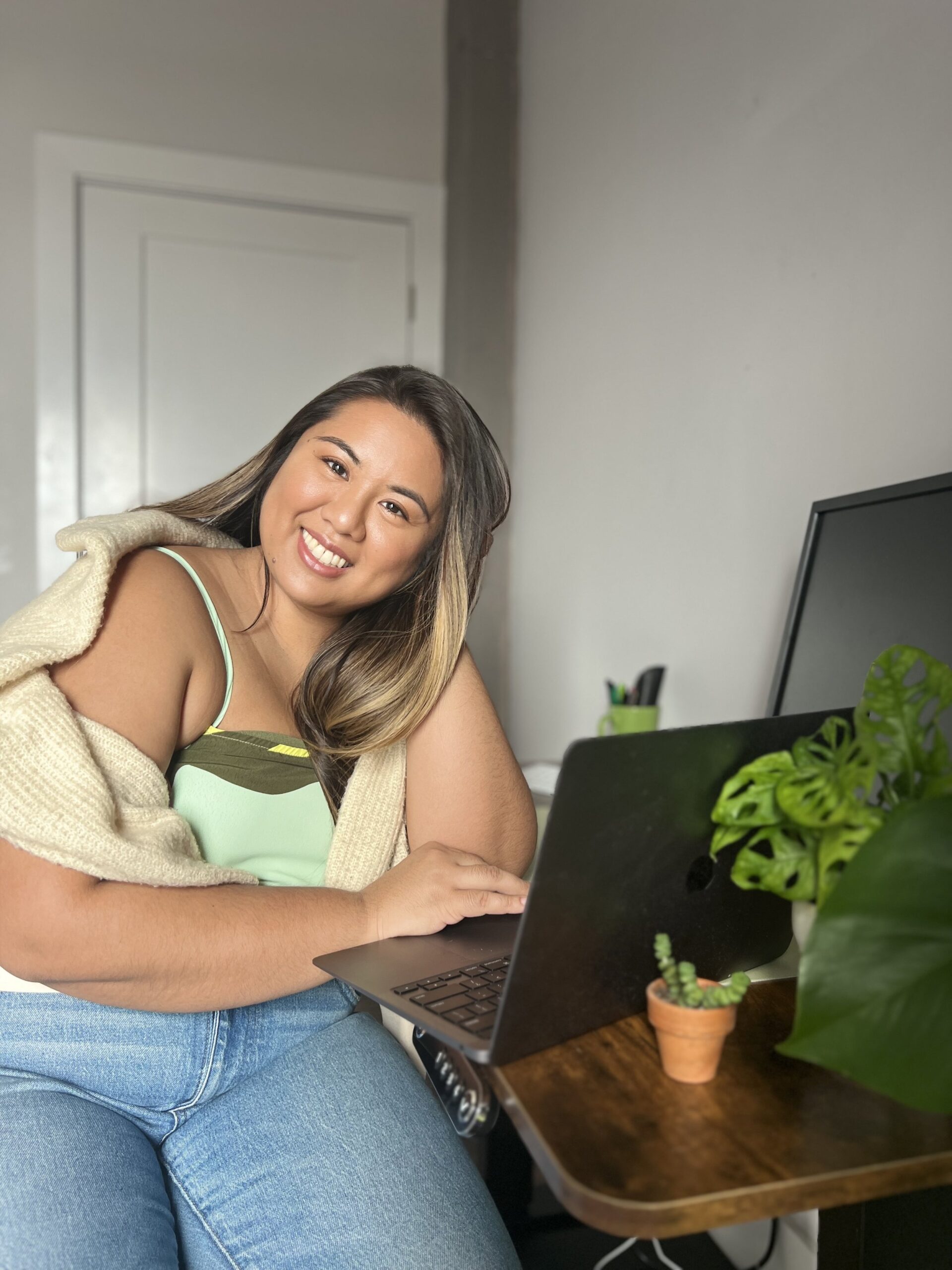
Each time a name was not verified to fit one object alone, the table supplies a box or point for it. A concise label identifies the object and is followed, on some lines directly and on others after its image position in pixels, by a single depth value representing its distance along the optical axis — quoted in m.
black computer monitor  1.04
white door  2.57
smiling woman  0.78
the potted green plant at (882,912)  0.49
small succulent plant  0.57
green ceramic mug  1.72
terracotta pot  0.57
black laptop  0.55
